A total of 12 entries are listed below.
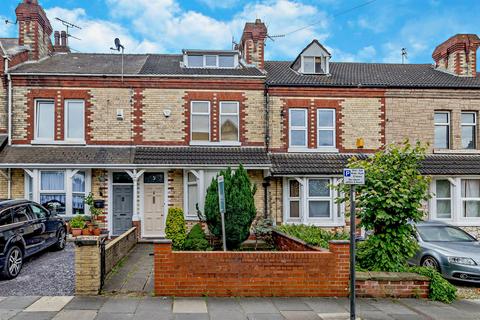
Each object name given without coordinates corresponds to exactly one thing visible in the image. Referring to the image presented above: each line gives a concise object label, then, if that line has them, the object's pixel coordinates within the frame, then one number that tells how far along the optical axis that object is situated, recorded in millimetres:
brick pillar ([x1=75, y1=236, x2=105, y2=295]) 6977
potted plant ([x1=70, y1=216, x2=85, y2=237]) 11859
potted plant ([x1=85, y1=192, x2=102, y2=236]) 13070
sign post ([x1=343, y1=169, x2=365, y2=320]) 5824
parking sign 6066
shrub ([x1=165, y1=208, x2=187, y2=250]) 12472
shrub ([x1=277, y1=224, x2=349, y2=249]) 9648
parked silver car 8719
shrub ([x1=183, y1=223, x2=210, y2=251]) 10945
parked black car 7934
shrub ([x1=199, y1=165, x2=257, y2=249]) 10609
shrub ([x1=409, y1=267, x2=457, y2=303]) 7320
